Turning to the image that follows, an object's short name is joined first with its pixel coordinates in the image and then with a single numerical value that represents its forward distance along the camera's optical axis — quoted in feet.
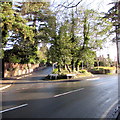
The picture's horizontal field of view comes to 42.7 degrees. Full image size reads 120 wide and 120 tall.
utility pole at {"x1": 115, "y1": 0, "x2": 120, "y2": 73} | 22.85
